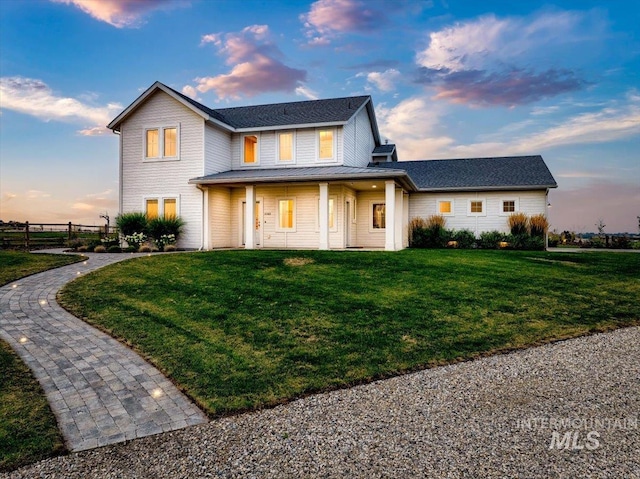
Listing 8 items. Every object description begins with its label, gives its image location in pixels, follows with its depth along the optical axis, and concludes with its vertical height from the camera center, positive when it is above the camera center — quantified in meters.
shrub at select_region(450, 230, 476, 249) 21.80 -0.02
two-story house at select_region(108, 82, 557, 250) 18.39 +2.78
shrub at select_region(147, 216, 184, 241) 18.38 +0.49
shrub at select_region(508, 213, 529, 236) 21.36 +0.78
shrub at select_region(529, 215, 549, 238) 21.03 +0.62
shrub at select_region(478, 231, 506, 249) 21.50 -0.08
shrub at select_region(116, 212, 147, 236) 18.56 +0.68
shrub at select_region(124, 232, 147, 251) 18.33 -0.07
